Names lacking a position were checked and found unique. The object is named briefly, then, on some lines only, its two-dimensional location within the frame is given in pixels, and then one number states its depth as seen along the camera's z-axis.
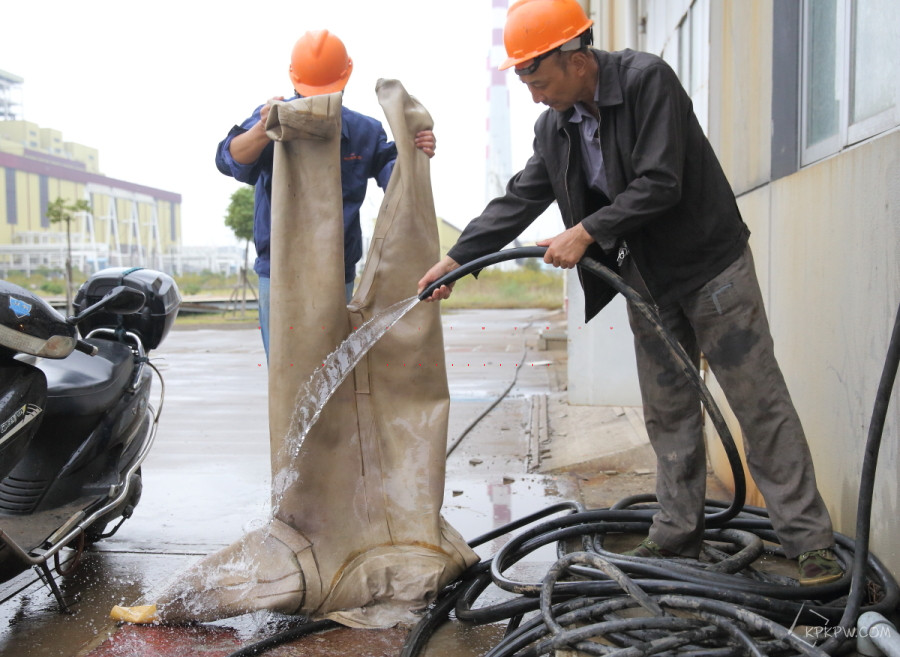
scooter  2.51
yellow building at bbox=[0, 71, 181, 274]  64.94
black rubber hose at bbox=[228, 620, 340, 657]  2.32
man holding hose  2.32
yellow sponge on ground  2.58
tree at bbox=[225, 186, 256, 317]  26.17
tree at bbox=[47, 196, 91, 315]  23.06
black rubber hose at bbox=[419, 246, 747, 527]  2.33
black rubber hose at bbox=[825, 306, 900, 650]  1.86
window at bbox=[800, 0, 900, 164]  2.50
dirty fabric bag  2.55
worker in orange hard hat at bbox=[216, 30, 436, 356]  3.00
